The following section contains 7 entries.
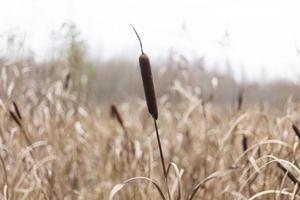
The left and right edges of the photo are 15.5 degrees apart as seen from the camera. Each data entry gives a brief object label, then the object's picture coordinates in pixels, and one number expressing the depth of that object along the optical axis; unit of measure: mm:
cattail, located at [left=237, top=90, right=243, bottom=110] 4341
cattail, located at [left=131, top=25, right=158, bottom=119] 2766
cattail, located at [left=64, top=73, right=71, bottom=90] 4970
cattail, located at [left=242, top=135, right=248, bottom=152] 3731
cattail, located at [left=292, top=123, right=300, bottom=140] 3111
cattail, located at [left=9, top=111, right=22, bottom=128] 3557
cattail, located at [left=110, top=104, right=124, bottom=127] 3730
